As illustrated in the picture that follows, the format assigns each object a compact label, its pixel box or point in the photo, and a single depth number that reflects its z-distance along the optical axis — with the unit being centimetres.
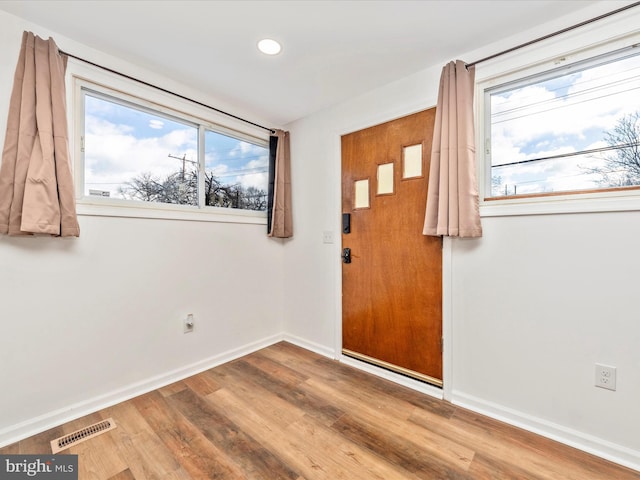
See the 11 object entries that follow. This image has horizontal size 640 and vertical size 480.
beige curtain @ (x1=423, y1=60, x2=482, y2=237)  180
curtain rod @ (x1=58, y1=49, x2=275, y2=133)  180
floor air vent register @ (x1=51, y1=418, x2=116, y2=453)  152
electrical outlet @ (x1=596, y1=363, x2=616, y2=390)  146
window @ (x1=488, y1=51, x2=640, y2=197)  148
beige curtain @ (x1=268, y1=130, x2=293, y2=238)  290
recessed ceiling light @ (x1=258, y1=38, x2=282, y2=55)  179
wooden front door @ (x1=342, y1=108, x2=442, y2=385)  208
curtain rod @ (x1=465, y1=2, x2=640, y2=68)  142
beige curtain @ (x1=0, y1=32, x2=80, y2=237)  152
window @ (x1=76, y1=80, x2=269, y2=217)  191
